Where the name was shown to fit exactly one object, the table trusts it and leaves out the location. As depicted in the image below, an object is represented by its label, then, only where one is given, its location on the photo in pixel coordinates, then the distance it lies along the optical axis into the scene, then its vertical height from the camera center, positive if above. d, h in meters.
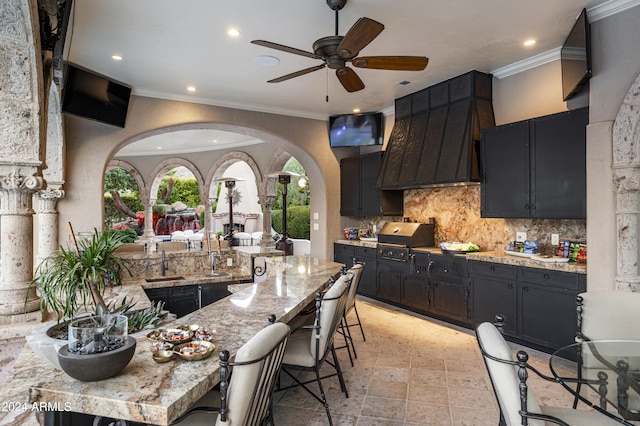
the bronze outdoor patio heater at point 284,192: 7.26 +0.50
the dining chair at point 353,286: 3.22 -0.62
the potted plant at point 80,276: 2.01 -0.32
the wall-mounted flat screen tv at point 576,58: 3.40 +1.52
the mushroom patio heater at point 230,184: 8.33 +0.74
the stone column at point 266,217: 10.42 -0.01
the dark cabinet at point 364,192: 6.43 +0.42
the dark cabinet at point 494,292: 4.13 -0.88
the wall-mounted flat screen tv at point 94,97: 4.61 +1.56
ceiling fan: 2.73 +1.29
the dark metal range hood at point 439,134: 4.83 +1.16
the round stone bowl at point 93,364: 1.35 -0.54
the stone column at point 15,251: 3.19 -0.29
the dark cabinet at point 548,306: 3.61 -0.91
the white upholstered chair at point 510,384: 1.54 -0.71
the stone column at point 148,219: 11.83 -0.06
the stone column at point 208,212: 11.59 +0.15
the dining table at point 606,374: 1.68 -0.78
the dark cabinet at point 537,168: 3.75 +0.53
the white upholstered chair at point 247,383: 1.41 -0.65
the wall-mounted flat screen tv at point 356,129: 6.75 +1.58
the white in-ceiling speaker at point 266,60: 4.33 +1.83
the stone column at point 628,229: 3.18 -0.12
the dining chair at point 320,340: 2.44 -0.82
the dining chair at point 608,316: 2.36 -0.65
